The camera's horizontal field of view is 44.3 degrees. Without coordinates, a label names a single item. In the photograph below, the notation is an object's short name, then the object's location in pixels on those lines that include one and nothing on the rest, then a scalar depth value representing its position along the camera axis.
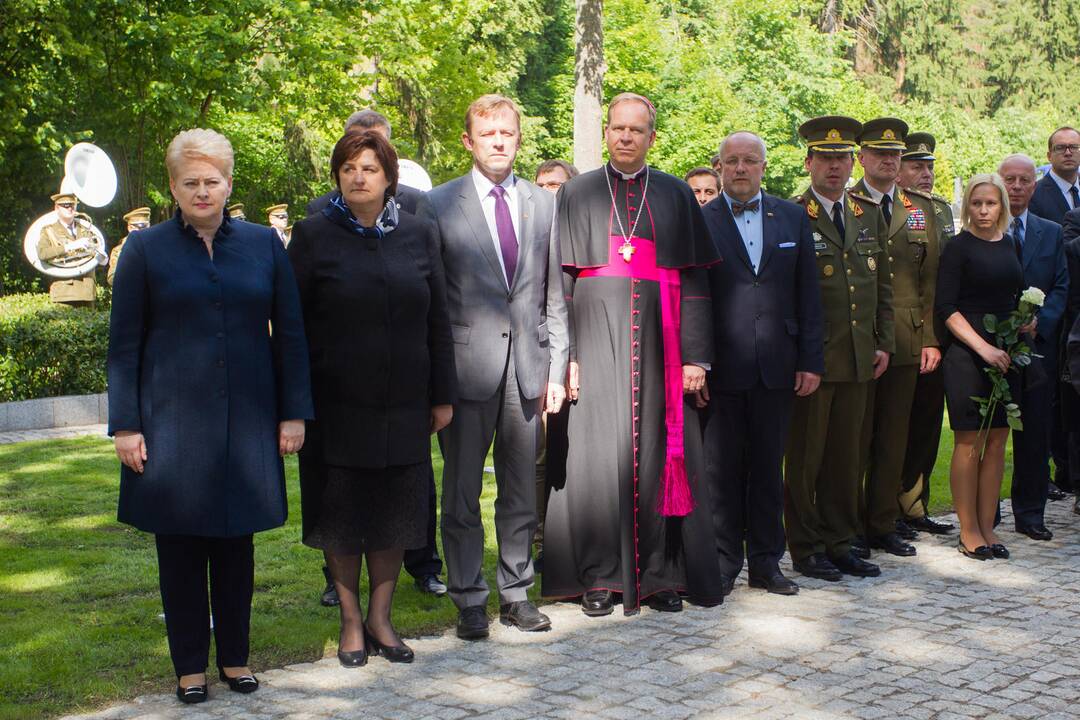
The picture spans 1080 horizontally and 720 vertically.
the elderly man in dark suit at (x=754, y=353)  7.08
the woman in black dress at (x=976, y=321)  7.93
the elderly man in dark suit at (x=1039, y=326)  8.36
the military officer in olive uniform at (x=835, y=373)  7.56
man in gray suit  6.23
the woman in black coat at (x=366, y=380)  5.63
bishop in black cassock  6.70
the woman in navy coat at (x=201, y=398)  5.14
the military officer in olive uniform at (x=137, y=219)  18.03
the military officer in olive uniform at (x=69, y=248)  19.55
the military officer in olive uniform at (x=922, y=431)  8.57
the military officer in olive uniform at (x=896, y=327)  8.02
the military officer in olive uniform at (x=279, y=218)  21.25
